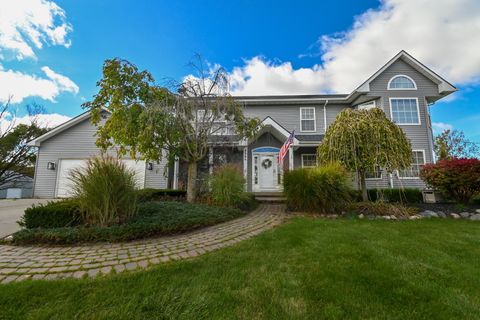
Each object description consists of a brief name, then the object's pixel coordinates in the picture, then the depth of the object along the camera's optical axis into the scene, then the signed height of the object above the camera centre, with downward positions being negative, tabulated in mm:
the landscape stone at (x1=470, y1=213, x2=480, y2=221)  5844 -1064
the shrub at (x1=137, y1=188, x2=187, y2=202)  8188 -574
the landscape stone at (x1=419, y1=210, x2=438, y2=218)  6125 -1013
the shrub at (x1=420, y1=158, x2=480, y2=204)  6609 +111
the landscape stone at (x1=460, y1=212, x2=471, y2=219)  6075 -1023
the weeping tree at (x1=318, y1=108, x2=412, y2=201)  6910 +1305
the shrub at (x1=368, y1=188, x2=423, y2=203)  8664 -607
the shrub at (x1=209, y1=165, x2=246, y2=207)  6777 -194
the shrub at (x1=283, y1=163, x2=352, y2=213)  6250 -242
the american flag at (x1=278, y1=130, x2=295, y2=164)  7938 +1324
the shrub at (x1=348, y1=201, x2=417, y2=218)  6128 -886
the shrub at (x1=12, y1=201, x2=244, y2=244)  3662 -929
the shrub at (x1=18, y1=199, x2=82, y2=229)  4047 -712
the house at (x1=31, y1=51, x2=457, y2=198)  11227 +2198
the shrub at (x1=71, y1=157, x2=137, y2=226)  4125 -212
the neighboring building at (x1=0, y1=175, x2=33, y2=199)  13289 -369
